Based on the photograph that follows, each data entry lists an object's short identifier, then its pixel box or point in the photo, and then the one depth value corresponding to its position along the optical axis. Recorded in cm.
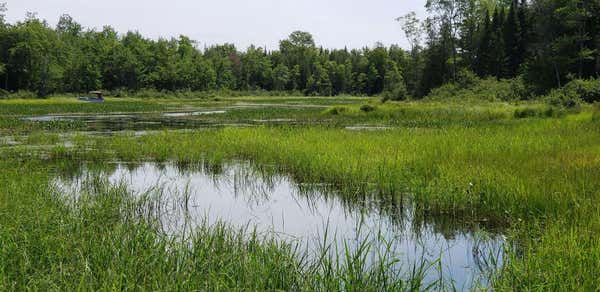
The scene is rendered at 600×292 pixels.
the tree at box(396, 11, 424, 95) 7609
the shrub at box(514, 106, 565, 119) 3047
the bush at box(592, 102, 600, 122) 2325
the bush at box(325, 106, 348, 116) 4068
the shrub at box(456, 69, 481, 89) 5891
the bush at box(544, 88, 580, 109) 3434
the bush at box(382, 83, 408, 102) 6643
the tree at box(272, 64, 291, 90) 12238
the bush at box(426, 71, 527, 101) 4988
